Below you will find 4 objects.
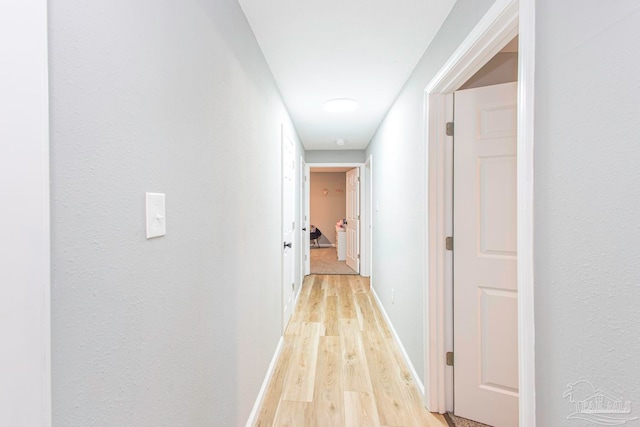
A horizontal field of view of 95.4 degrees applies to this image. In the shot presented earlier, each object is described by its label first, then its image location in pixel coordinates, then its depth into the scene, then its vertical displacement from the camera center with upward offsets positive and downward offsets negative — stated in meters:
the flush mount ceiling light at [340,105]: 2.81 +1.06
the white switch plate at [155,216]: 0.76 -0.01
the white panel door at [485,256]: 1.64 -0.26
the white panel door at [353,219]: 5.41 -0.15
